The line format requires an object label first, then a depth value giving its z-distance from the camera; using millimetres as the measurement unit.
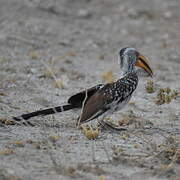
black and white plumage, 11664
